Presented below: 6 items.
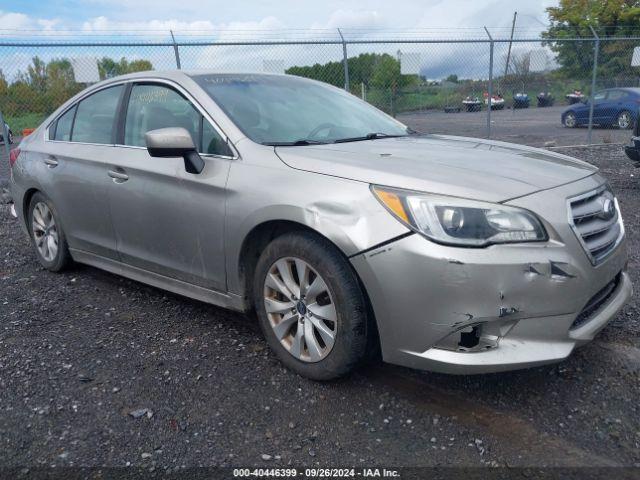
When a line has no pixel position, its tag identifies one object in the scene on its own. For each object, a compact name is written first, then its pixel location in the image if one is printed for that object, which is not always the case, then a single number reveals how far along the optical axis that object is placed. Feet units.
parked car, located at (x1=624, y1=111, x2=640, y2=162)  24.91
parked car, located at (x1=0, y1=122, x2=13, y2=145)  35.38
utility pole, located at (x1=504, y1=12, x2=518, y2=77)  36.92
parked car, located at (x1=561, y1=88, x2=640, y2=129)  55.06
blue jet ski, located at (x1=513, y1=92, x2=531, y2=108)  58.75
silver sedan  7.87
